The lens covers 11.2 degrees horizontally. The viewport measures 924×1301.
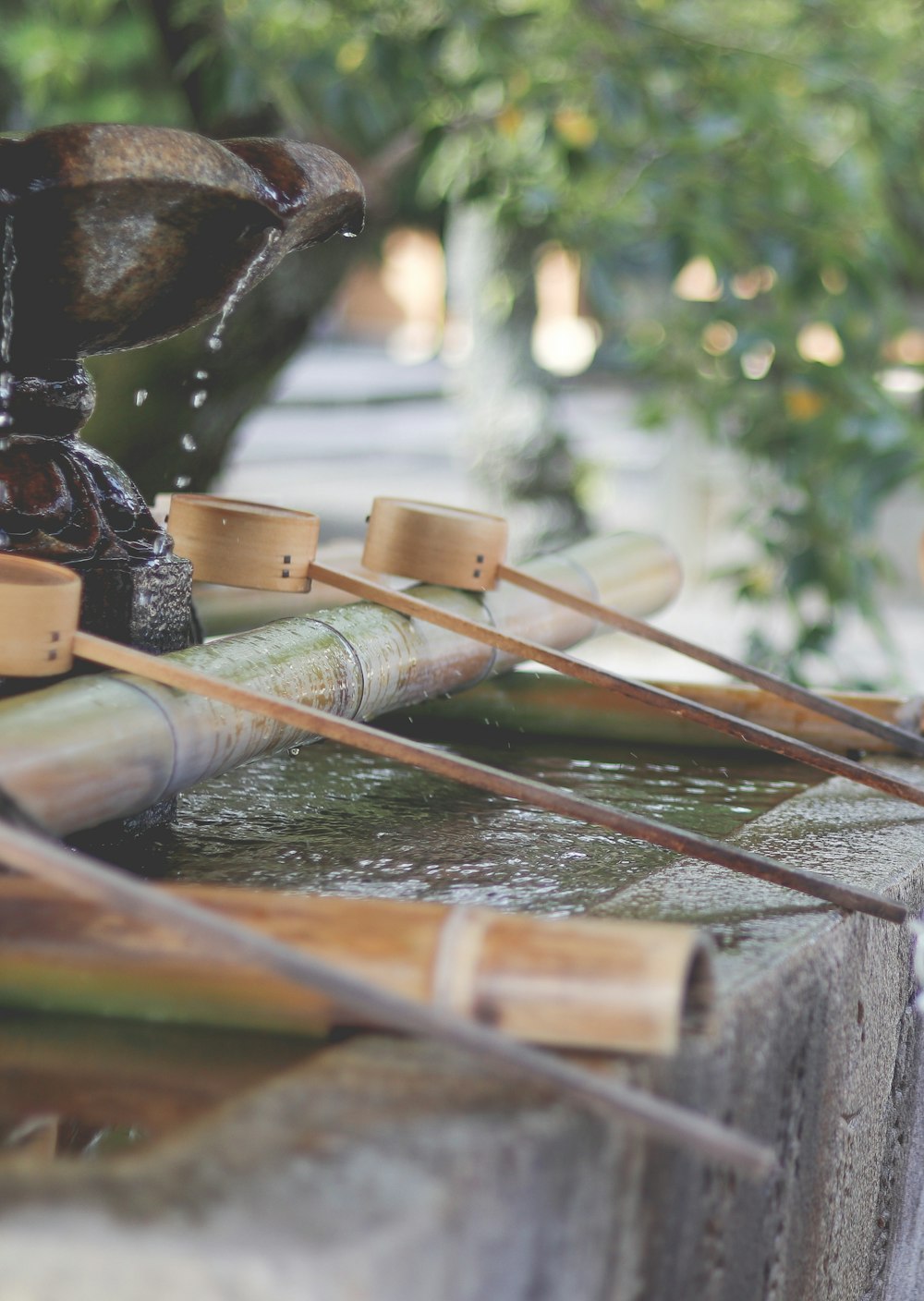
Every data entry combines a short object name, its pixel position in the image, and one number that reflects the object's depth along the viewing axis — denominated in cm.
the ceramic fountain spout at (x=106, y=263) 259
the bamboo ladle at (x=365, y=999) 231
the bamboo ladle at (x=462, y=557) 284
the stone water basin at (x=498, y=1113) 205
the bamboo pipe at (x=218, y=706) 250
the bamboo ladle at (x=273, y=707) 251
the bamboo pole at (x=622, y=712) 299
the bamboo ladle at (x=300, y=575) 272
